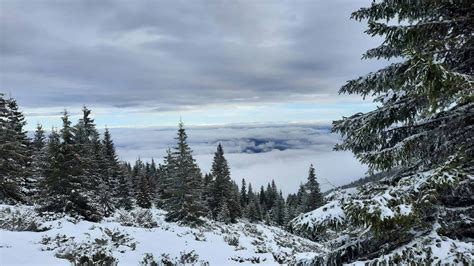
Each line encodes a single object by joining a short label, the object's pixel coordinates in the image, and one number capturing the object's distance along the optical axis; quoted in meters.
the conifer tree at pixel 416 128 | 4.00
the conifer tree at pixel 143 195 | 45.19
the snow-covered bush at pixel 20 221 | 12.62
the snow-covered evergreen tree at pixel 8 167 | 22.77
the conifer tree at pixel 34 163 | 23.98
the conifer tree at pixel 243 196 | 77.70
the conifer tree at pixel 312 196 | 46.97
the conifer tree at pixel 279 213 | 70.25
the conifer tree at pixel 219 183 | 47.84
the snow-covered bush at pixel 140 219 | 20.44
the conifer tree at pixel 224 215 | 43.84
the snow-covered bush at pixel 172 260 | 9.89
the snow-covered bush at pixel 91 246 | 8.98
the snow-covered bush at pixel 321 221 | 4.67
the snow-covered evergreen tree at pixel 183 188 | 34.62
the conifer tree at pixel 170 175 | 35.53
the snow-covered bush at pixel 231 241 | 16.13
